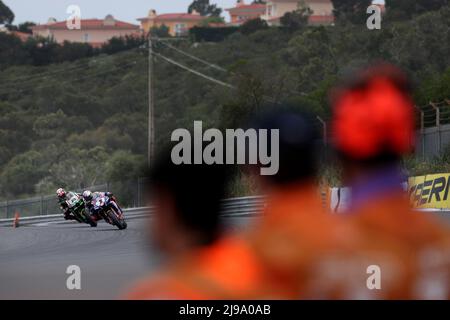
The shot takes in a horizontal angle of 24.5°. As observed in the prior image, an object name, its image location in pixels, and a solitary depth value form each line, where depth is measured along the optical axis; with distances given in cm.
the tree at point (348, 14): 3098
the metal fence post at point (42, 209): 3553
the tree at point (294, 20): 5594
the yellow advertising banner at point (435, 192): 2175
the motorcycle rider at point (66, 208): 2898
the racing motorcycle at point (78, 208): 2952
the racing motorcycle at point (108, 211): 2728
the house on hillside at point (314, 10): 5582
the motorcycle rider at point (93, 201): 2729
